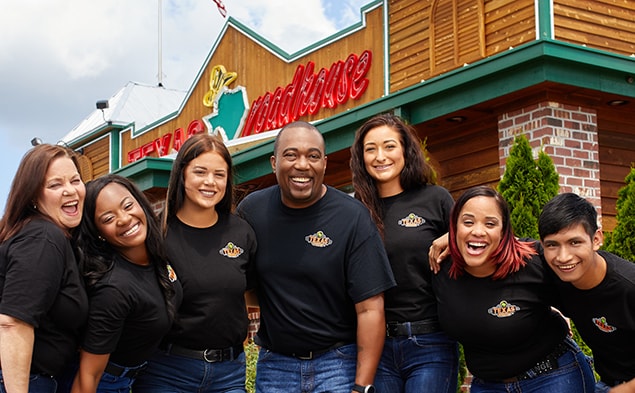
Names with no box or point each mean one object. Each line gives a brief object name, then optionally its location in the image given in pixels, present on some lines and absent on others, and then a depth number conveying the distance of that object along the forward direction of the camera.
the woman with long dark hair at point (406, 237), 4.13
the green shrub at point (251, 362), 8.01
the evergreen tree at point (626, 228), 7.12
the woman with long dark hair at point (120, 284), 3.62
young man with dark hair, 3.70
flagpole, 24.17
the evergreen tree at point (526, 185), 7.21
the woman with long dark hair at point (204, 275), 3.96
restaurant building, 7.89
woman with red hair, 3.89
